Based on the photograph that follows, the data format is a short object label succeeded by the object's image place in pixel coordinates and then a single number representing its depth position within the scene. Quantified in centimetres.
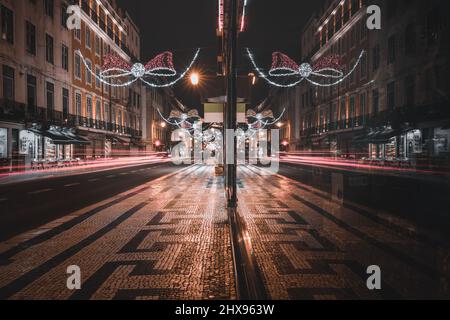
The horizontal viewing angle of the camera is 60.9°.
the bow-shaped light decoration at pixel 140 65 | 2061
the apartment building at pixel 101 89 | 3831
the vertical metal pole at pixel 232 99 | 823
